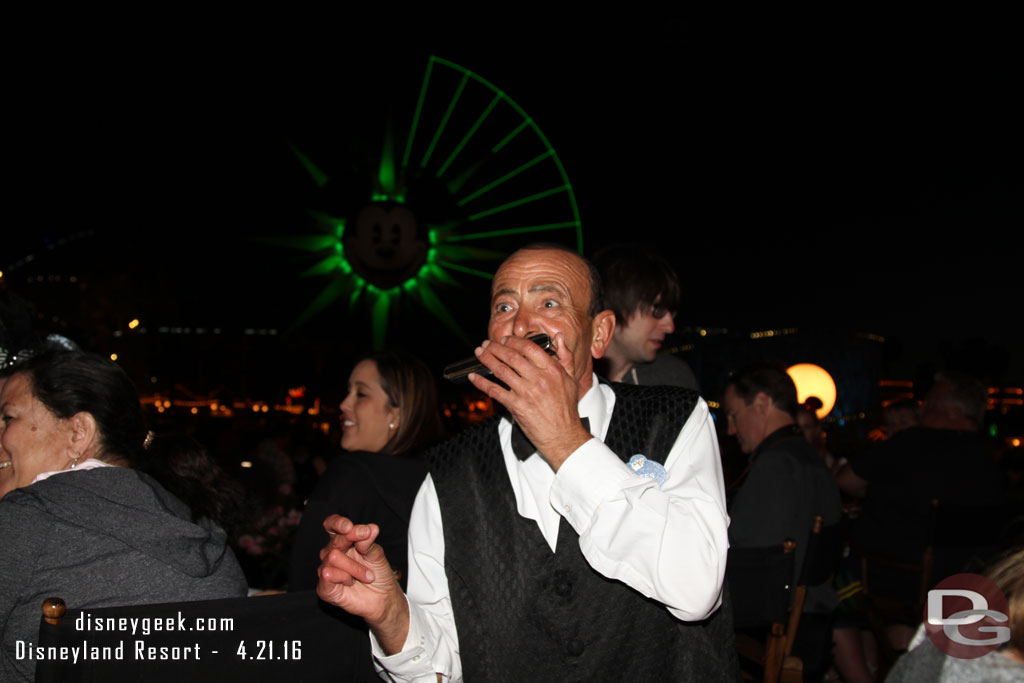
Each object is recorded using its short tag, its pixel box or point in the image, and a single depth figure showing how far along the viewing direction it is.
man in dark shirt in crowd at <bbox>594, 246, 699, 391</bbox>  2.81
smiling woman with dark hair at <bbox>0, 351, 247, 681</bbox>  1.76
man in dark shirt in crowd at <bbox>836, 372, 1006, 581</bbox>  4.00
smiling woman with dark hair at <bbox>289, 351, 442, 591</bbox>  2.72
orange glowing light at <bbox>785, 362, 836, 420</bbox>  6.34
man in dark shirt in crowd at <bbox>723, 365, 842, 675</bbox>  2.88
